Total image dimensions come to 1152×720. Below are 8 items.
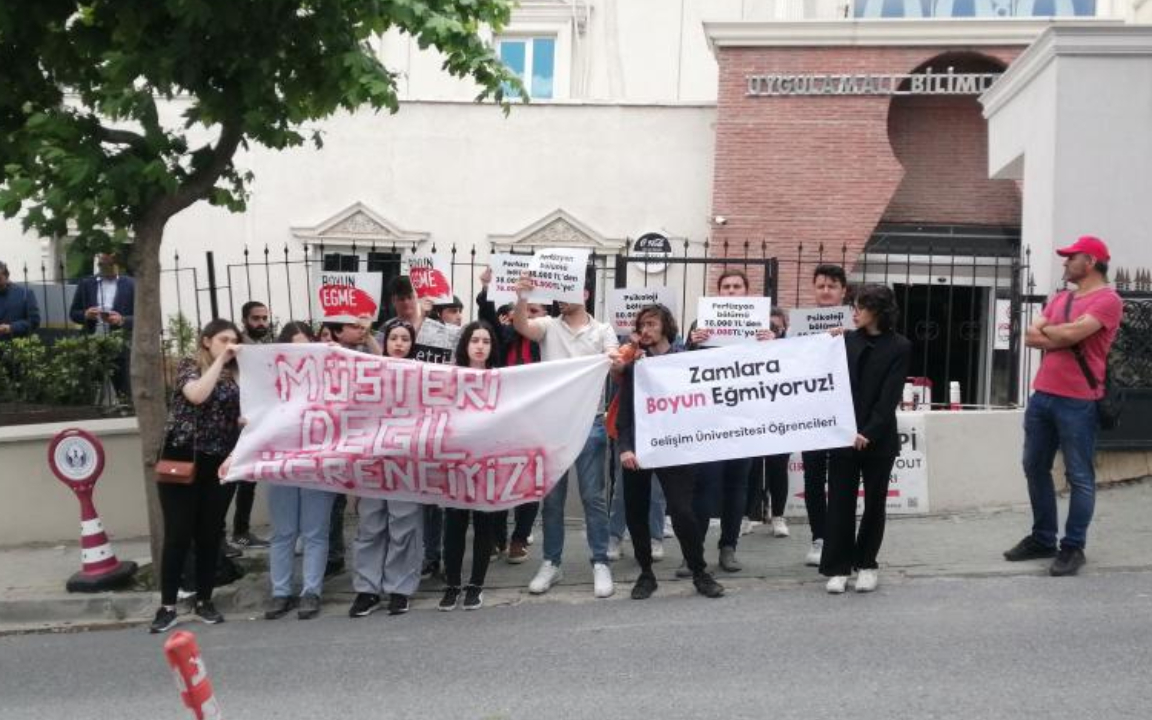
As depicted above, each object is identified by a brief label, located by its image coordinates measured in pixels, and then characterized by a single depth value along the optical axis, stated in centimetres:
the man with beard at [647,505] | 741
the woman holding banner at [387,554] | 755
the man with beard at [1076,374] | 734
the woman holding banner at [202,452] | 744
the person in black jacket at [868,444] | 715
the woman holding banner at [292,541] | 765
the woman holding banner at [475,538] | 757
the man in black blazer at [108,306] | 1073
